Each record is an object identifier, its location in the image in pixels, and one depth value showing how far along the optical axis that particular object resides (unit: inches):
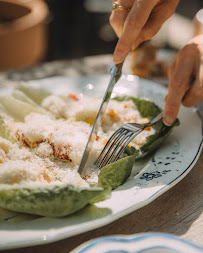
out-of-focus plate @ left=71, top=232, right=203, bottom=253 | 11.6
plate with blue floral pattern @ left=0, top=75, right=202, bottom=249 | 12.6
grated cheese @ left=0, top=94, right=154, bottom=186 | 14.8
